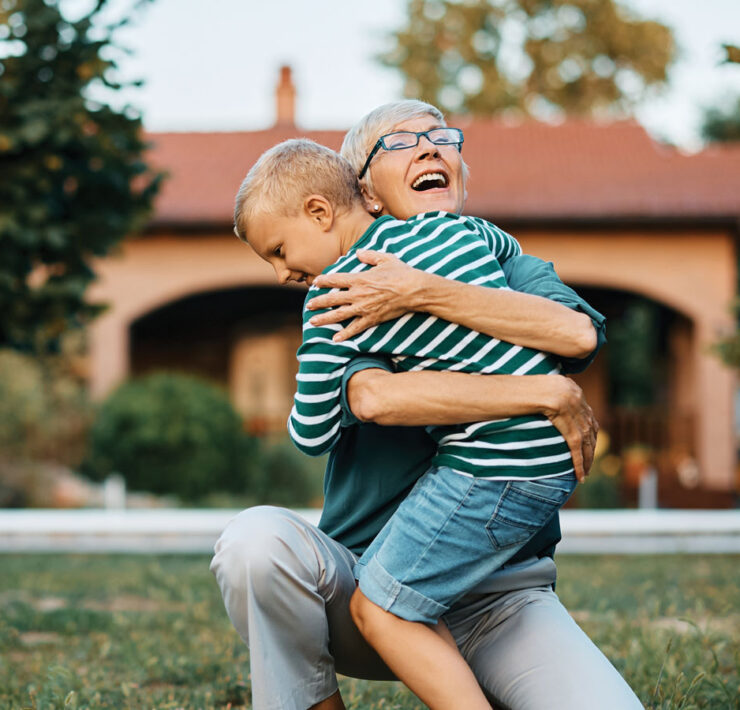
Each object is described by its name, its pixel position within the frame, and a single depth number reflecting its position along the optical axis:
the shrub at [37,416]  13.36
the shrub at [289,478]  14.34
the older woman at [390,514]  2.23
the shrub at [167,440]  13.52
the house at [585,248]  15.68
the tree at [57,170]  6.72
